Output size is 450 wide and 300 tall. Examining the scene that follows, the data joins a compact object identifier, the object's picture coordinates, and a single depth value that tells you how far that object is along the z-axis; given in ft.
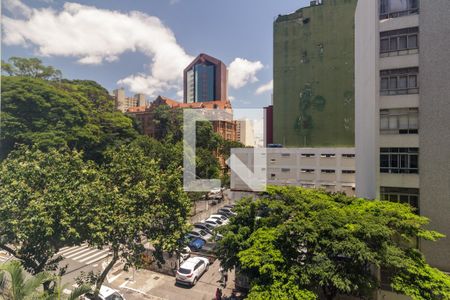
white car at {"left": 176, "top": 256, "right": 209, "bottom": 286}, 31.63
